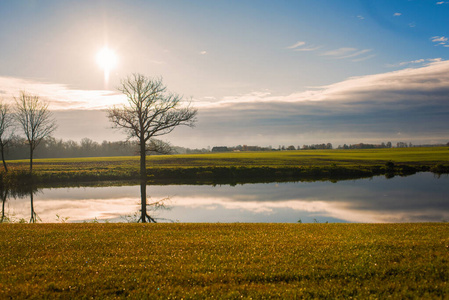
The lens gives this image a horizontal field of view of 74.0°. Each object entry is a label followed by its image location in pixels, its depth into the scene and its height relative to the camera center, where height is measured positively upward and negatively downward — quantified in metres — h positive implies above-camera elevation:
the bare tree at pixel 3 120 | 50.44 +5.63
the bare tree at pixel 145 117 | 45.06 +5.32
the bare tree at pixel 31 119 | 47.94 +5.49
